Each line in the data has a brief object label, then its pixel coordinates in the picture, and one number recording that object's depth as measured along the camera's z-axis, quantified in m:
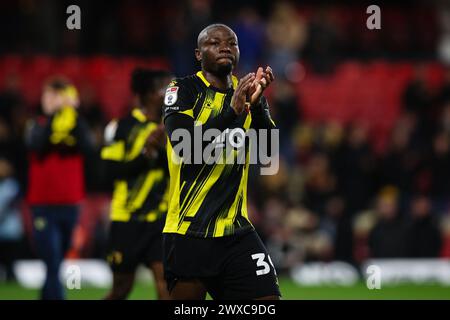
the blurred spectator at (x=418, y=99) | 18.59
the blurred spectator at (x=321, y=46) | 19.53
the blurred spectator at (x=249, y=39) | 18.77
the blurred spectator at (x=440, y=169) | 17.45
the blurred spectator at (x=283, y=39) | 19.20
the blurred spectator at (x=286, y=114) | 18.03
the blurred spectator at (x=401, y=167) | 17.47
